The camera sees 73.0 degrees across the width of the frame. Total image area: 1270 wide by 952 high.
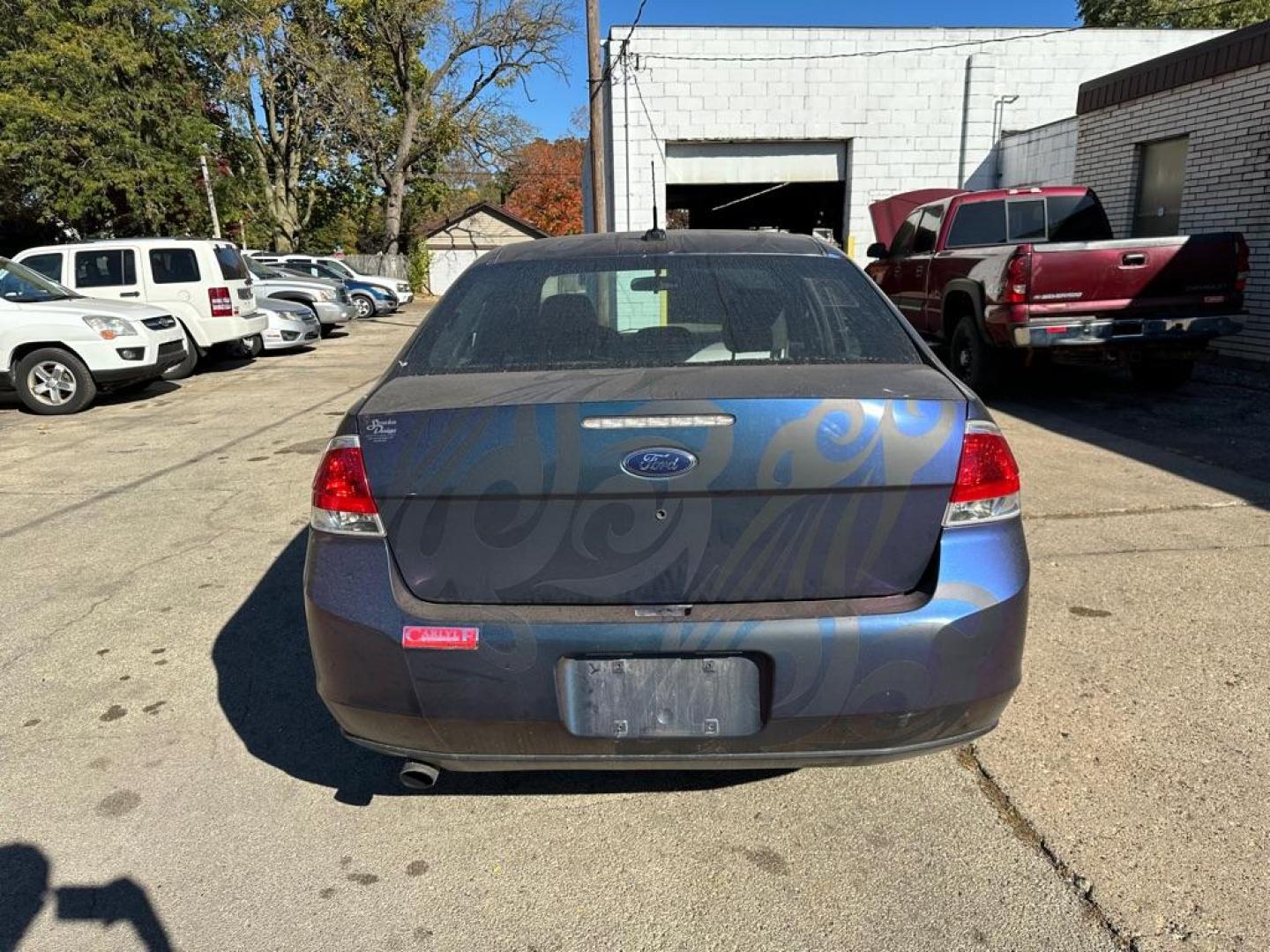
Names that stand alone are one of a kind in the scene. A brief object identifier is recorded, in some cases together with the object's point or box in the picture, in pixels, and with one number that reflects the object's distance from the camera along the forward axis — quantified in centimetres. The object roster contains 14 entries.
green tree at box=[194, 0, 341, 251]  3002
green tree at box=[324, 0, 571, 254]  3228
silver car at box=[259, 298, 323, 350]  1506
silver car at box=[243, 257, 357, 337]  1769
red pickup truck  725
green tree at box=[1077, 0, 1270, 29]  2911
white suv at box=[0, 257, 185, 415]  939
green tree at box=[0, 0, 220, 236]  2455
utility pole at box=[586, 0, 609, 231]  1490
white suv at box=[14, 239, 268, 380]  1159
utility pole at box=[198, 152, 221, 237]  2190
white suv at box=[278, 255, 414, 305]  2291
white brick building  1573
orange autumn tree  5822
